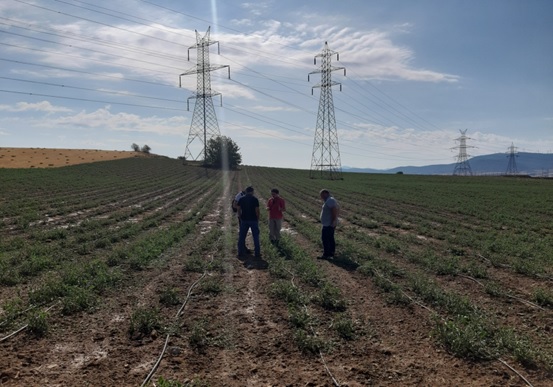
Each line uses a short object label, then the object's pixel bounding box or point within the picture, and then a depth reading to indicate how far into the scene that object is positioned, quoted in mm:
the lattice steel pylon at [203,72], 64062
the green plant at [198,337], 6675
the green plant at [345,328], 7054
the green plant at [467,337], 6316
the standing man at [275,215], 14617
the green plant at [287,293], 8750
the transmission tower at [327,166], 61562
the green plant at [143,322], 7109
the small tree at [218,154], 86812
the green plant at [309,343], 6545
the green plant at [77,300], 7801
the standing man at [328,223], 13164
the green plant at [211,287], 9539
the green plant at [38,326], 6832
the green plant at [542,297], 8795
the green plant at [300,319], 7475
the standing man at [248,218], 13492
